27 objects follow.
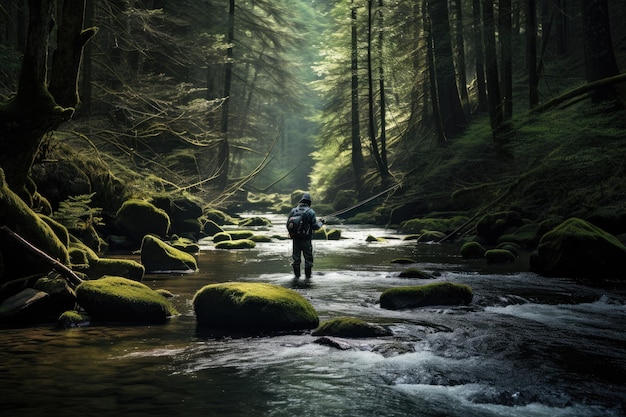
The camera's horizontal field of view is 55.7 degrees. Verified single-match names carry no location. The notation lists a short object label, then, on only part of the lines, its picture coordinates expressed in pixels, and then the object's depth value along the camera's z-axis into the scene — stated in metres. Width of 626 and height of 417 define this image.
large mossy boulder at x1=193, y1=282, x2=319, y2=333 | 7.50
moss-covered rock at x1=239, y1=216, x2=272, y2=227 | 28.64
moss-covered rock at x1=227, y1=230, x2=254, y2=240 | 20.44
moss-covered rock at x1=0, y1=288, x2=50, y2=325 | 7.38
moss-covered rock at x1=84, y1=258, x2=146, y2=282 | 10.26
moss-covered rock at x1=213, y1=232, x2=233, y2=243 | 19.56
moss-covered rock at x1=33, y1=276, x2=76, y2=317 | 7.81
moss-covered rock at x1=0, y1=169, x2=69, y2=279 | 8.20
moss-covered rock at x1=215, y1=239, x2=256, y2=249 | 18.14
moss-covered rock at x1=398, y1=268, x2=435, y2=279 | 11.52
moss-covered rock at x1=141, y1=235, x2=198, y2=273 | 12.77
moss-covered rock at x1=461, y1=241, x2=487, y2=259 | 15.09
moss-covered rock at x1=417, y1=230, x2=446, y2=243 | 19.55
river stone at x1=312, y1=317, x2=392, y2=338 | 7.04
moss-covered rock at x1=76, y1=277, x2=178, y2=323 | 7.71
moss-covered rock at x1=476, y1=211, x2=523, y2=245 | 17.31
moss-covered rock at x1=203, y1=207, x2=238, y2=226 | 27.78
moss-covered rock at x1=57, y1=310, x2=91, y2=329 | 7.42
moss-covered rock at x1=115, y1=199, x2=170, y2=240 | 16.62
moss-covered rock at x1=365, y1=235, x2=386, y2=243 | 19.97
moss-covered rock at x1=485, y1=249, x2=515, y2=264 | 13.98
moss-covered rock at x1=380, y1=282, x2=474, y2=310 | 8.96
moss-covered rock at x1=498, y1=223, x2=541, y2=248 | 15.96
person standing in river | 11.68
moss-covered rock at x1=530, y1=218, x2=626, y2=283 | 11.23
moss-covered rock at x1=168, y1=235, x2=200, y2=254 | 16.58
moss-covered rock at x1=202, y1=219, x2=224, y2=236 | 23.45
